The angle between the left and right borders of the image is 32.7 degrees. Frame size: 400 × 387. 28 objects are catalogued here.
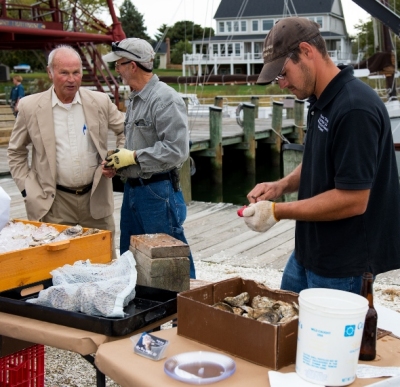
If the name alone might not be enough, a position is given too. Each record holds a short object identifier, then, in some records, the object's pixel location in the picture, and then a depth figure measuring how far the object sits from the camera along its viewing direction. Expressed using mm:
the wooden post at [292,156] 12539
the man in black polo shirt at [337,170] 2533
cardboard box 2160
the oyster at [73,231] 3467
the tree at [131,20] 89562
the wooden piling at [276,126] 20720
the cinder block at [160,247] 2920
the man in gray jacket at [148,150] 4352
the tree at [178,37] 83688
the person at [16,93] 21703
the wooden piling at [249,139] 19480
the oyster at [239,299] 2545
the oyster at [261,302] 2510
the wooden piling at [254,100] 23656
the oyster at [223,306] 2477
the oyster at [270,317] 2342
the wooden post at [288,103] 19053
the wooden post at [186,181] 10055
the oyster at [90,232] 3486
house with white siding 66750
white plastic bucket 1945
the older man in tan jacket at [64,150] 4465
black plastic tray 2449
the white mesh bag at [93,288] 2566
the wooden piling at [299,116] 22781
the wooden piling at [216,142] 16500
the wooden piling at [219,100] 22581
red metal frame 23453
